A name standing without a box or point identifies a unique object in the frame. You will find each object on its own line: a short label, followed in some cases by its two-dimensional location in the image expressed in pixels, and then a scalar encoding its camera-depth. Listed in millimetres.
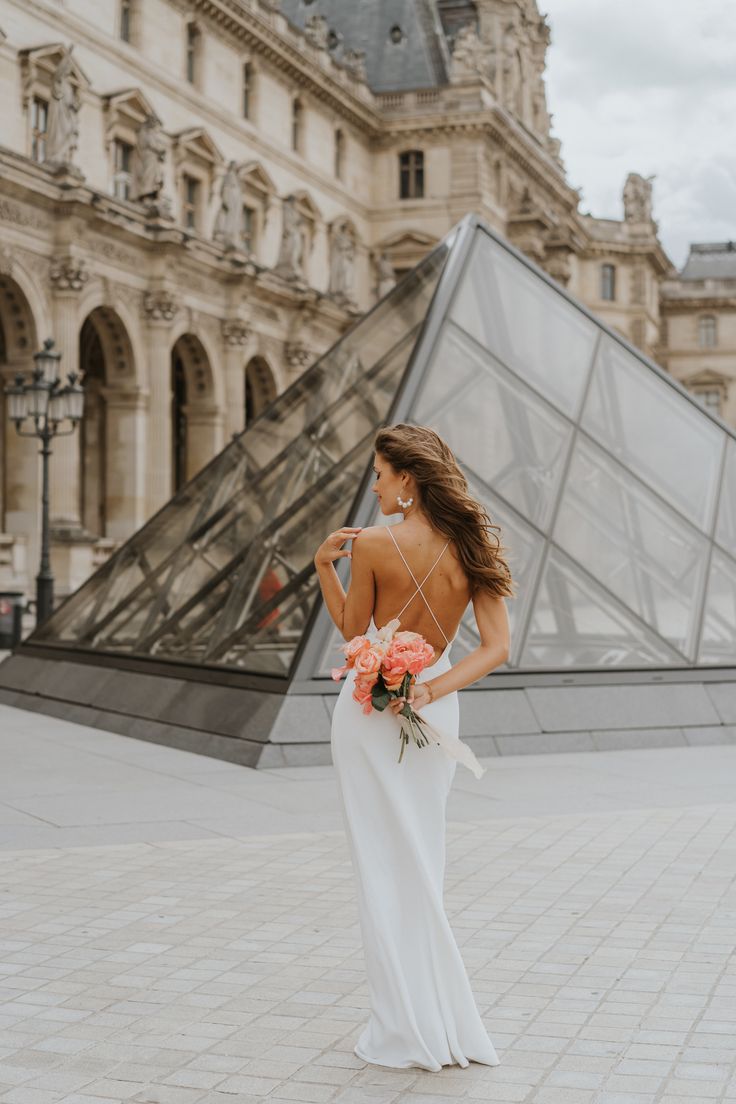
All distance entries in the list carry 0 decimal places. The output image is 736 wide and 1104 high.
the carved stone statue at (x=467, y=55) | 54375
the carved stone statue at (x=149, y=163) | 35219
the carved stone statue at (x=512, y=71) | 59531
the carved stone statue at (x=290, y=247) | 42562
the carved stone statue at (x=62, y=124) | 31484
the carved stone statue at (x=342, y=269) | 46031
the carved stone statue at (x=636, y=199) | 78375
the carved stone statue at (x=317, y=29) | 49269
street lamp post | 21281
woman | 3889
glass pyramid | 11117
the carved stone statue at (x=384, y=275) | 49719
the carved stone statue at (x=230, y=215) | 38938
